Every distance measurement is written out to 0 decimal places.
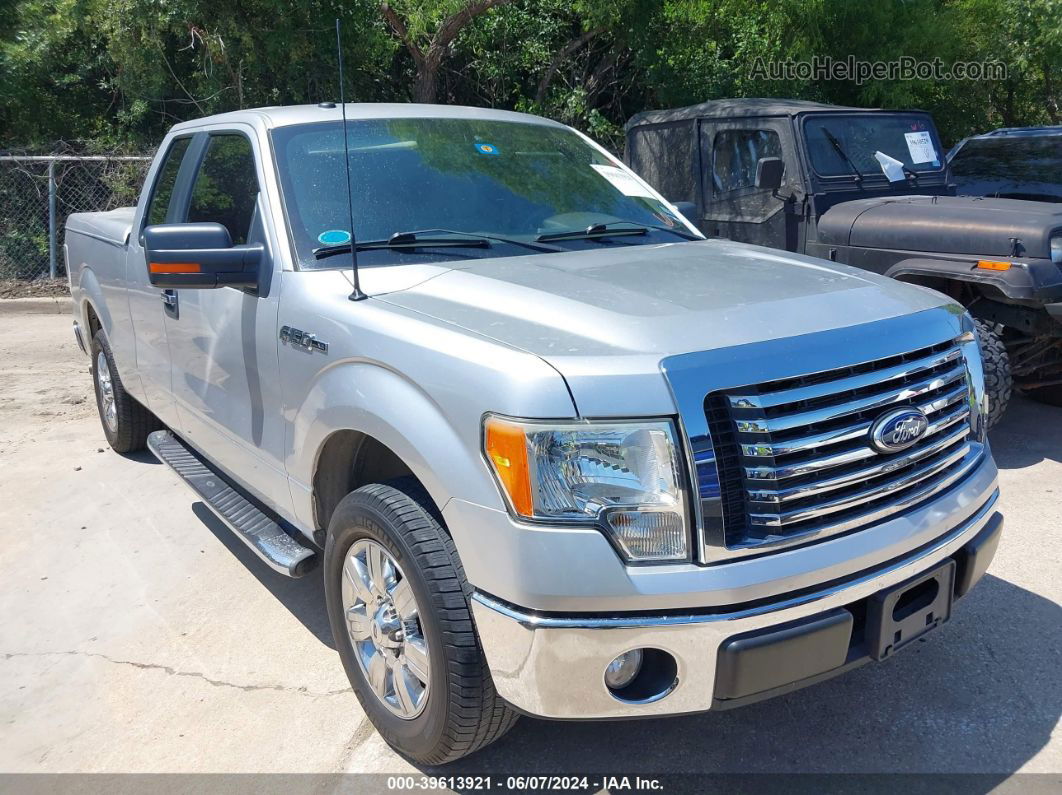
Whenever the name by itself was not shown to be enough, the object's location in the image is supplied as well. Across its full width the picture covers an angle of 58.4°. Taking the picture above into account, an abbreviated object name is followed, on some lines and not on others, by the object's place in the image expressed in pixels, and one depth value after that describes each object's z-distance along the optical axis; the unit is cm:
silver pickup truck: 219
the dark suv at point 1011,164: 700
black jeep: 515
